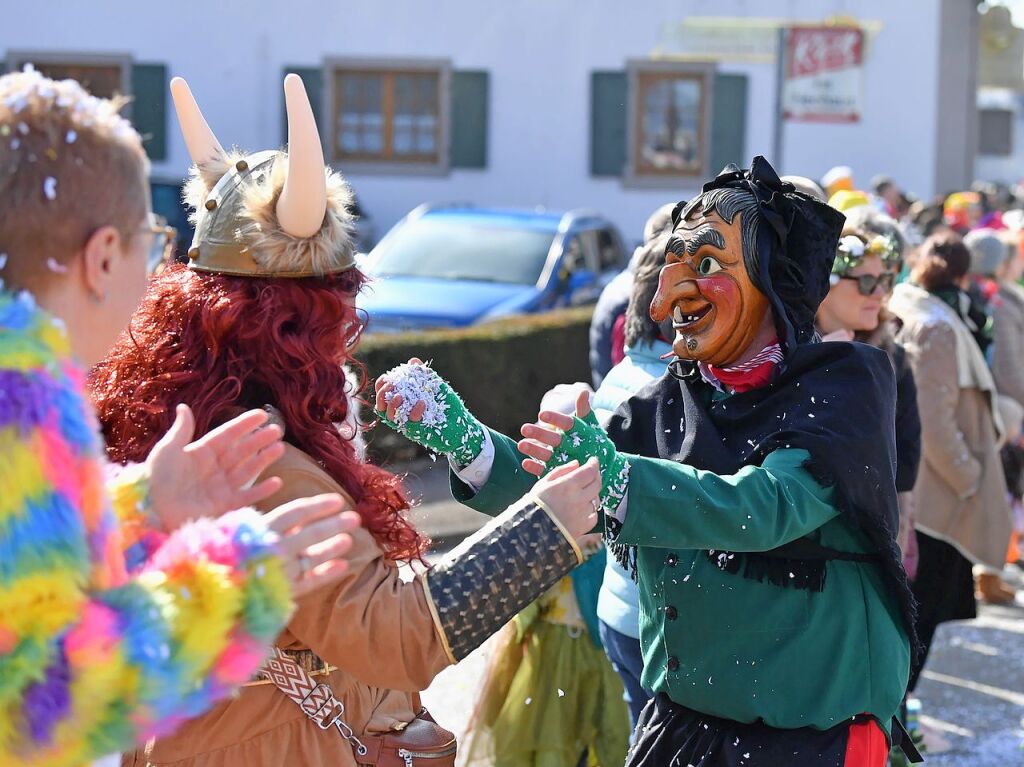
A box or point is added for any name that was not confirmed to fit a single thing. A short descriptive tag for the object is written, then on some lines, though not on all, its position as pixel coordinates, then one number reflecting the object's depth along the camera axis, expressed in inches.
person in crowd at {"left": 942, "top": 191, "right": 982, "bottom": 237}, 459.2
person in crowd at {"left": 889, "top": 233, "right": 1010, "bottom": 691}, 202.7
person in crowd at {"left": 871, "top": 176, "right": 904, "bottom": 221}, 545.2
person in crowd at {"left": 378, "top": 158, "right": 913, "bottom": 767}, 97.3
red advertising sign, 660.7
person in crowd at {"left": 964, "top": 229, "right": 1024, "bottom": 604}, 249.3
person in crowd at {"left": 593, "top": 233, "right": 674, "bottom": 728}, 136.4
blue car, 404.8
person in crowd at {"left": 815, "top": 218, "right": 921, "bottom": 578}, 157.2
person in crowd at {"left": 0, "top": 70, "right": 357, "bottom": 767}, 59.4
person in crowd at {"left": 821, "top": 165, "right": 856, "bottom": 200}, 403.2
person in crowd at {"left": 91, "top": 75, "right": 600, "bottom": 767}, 76.5
